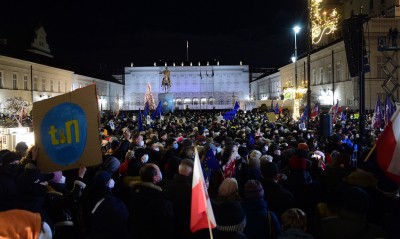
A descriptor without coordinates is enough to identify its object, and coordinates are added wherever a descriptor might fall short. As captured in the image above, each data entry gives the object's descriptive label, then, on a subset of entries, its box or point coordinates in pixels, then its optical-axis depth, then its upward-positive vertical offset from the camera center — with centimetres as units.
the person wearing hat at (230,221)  339 -92
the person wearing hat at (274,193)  492 -101
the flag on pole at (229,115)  2152 -19
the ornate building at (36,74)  4331 +523
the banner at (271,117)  1945 -30
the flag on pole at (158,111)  2075 +7
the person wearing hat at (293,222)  357 -101
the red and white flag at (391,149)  404 -41
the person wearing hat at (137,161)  609 -79
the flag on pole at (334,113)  1789 -13
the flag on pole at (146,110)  2140 +13
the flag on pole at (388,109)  1332 +1
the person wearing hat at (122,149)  843 -76
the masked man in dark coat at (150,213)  412 -103
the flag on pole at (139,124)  1534 -43
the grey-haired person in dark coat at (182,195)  473 -98
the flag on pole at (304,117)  1954 -32
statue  5719 +473
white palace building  10006 +725
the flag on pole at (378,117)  1448 -27
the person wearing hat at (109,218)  387 -101
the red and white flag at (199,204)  348 -80
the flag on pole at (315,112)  2002 -9
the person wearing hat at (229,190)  445 -87
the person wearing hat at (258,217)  405 -106
